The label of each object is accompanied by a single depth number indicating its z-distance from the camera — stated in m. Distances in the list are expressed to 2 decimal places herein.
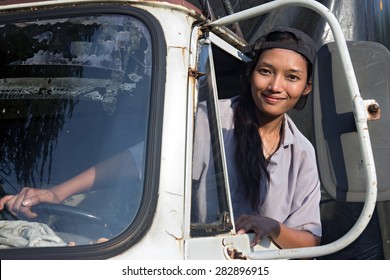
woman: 2.79
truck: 2.09
